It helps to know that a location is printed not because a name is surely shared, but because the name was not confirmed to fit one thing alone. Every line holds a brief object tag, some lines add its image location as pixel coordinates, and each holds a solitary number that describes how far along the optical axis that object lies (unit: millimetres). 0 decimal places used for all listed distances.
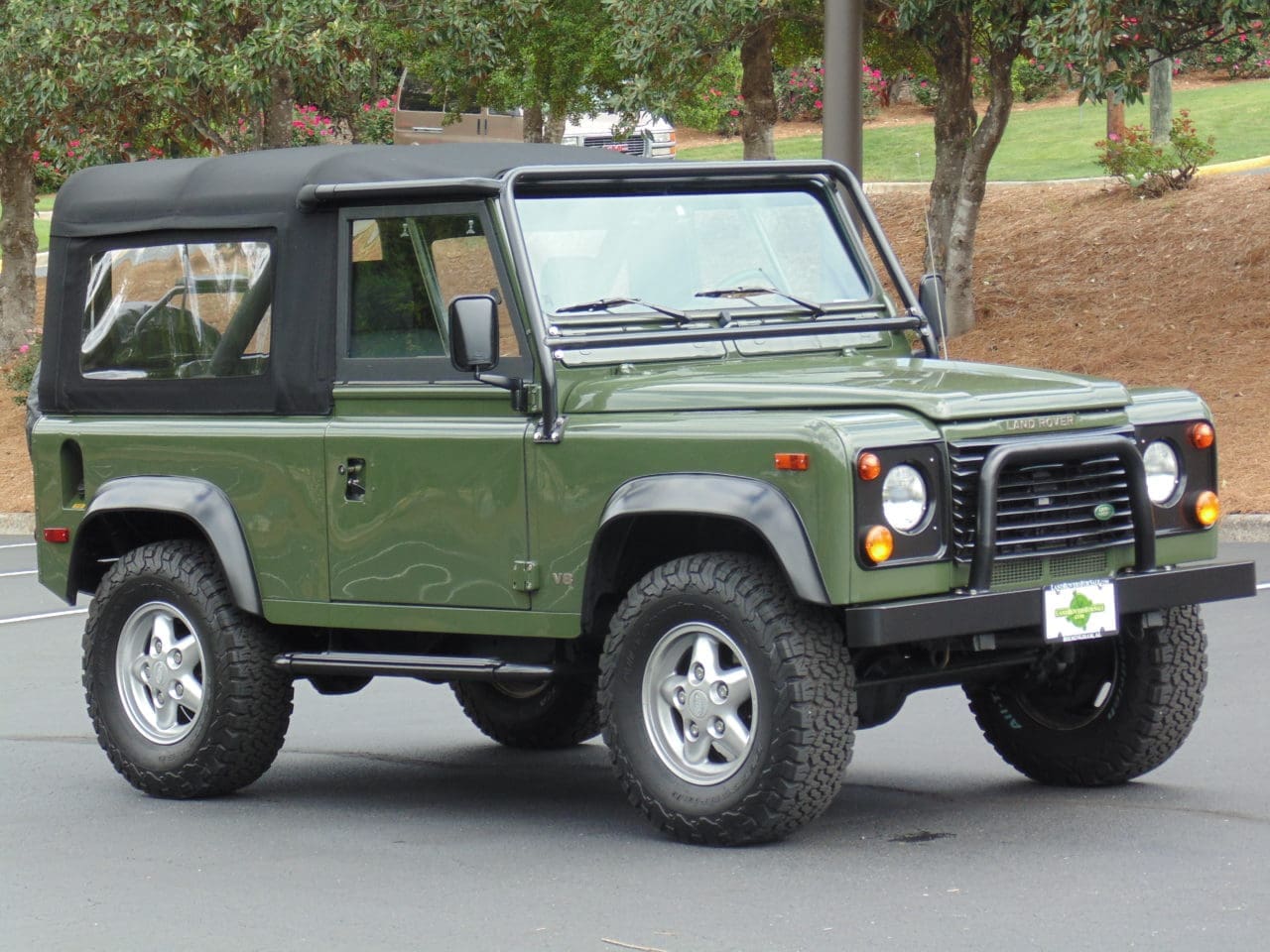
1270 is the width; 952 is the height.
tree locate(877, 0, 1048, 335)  19562
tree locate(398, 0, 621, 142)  21766
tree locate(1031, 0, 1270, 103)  16859
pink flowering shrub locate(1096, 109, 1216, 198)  24969
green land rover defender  6469
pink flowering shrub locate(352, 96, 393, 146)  37716
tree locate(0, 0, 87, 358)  20688
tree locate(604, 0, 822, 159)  20016
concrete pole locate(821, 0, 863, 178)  15227
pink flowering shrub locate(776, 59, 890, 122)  49062
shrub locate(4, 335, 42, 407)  25766
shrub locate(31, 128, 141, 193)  22680
